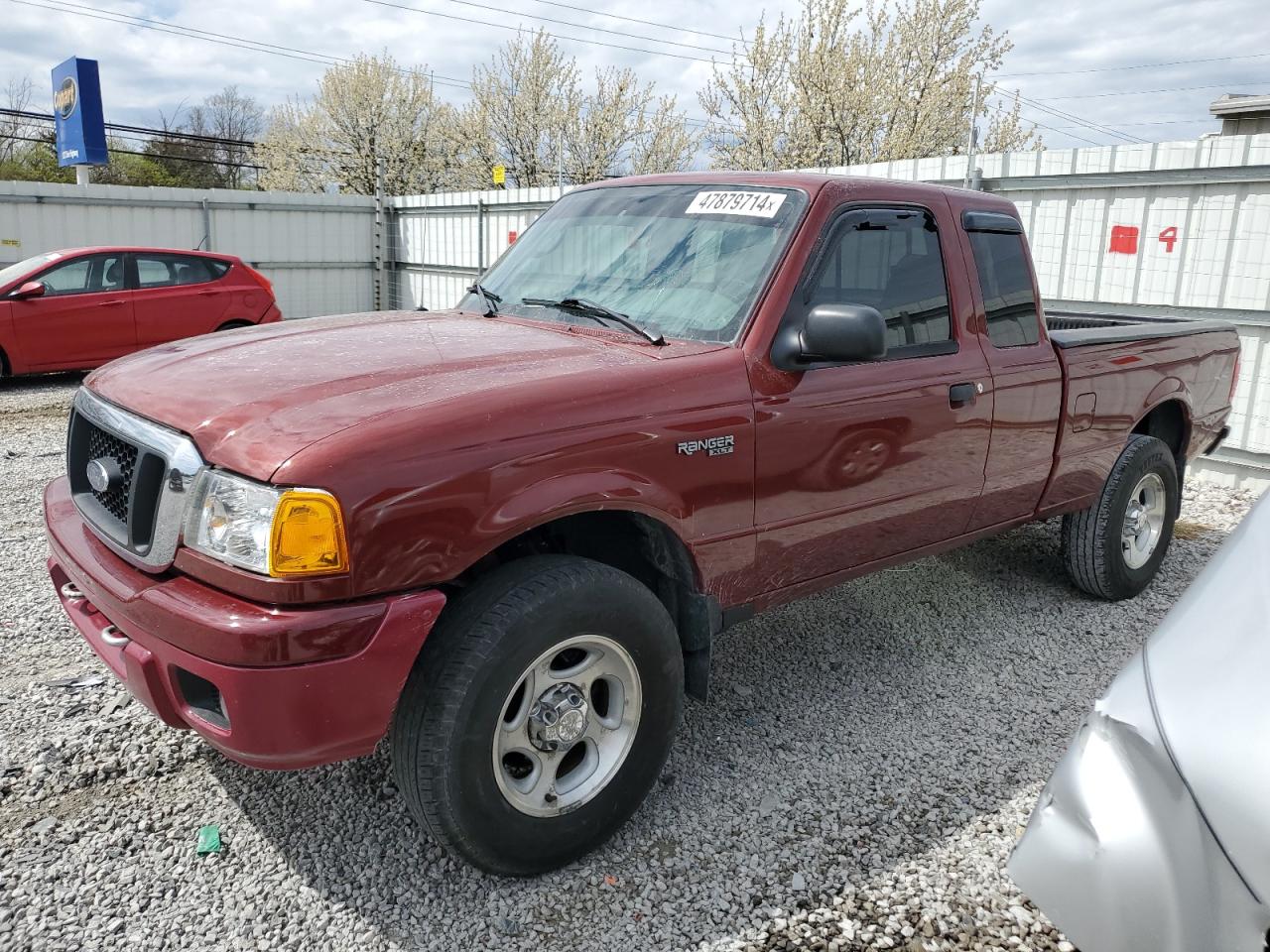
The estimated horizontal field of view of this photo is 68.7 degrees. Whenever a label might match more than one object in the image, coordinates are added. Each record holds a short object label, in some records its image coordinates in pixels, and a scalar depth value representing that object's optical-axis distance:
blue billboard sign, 14.70
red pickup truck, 2.12
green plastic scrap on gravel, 2.66
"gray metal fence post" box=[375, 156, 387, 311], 17.00
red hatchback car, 9.84
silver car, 1.49
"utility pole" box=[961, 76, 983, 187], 8.63
